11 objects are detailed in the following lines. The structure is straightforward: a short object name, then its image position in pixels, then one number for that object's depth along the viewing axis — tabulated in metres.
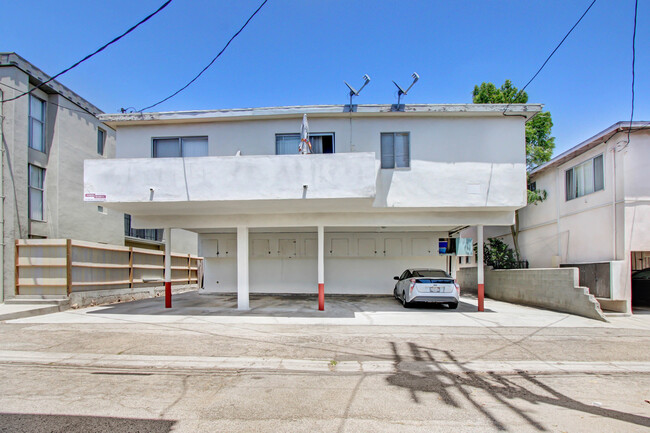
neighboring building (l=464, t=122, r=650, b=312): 11.93
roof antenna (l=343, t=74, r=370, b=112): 11.94
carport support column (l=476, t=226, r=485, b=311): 12.44
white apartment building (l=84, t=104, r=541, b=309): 10.44
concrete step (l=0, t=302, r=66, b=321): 10.79
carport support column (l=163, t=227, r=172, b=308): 13.12
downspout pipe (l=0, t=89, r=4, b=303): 13.02
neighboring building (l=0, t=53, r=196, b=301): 13.68
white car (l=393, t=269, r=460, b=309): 12.46
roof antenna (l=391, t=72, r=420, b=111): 11.89
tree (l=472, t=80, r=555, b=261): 20.31
